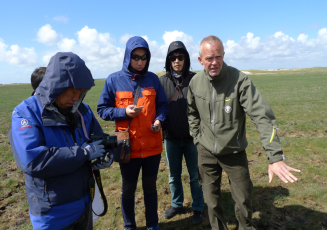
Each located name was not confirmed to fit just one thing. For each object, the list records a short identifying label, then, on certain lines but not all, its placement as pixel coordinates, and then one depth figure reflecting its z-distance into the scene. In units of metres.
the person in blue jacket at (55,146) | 1.86
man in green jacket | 2.86
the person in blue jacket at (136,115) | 3.31
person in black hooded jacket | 3.91
